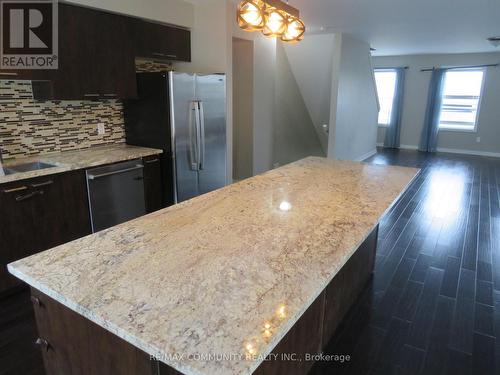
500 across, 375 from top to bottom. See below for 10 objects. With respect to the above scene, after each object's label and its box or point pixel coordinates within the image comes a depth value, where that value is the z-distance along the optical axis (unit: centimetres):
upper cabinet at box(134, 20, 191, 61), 345
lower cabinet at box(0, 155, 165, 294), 249
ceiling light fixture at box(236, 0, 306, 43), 184
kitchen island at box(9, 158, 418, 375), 91
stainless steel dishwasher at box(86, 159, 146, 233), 300
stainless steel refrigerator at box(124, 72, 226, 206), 343
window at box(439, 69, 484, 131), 844
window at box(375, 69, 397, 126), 951
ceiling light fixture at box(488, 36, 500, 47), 589
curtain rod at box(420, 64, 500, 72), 812
